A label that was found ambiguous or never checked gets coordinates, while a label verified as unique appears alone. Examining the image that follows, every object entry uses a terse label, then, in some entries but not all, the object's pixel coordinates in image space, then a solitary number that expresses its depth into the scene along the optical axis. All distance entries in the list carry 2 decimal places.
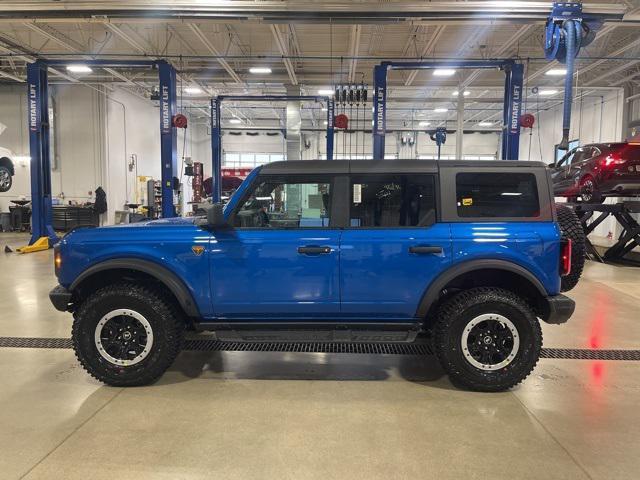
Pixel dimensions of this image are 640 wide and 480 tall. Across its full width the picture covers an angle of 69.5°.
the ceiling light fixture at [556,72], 14.00
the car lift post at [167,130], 10.60
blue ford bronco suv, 3.23
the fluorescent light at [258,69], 14.14
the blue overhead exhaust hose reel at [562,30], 4.84
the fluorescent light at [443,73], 14.38
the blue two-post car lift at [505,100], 10.25
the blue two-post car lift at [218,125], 12.39
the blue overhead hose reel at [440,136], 15.00
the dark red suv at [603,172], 9.42
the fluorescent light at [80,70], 13.89
